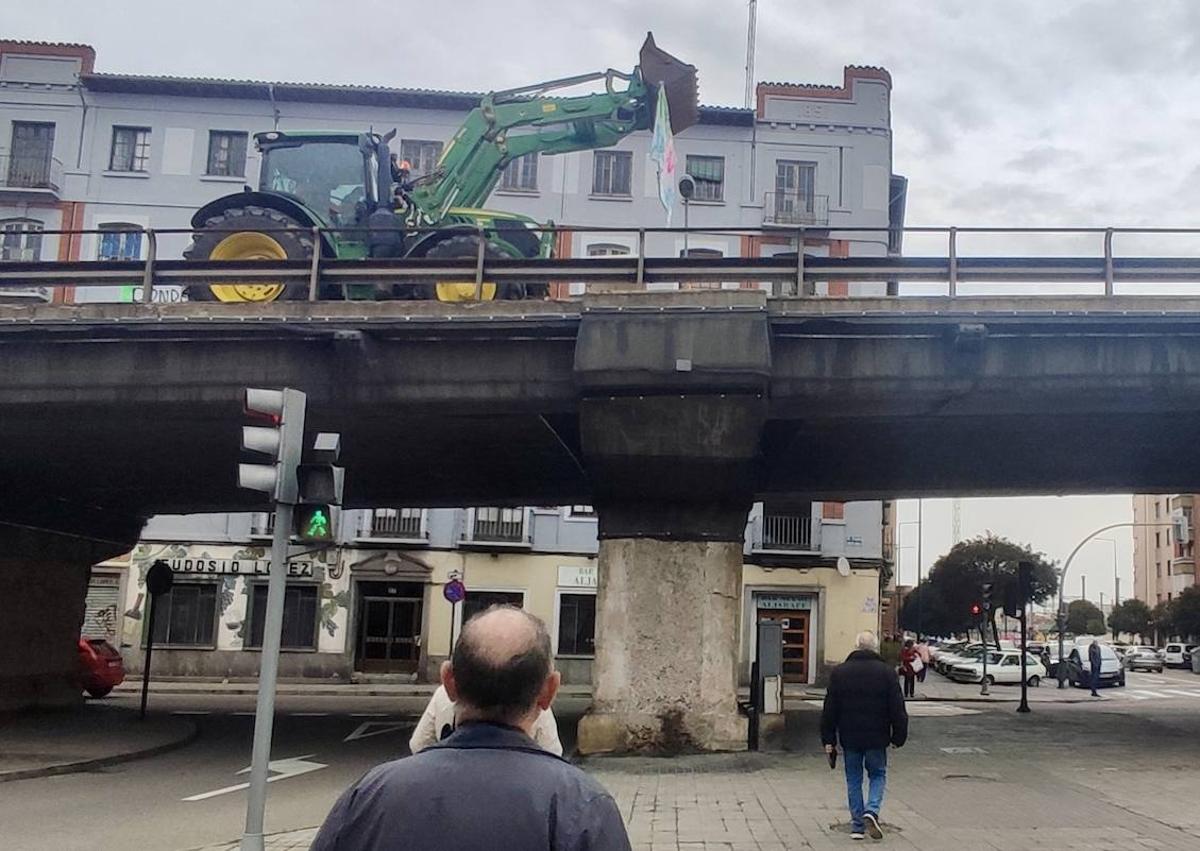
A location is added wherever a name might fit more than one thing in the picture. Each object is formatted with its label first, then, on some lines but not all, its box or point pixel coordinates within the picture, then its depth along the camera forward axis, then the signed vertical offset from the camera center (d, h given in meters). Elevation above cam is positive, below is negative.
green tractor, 16.53 +6.60
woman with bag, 28.55 -1.65
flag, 18.56 +7.36
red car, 23.92 -2.22
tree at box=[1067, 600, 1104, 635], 103.12 -0.70
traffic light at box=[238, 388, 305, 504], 8.38 +0.96
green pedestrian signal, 8.43 +0.36
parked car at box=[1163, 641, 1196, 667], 60.25 -2.25
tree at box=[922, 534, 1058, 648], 65.69 +1.96
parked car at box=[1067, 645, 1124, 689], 37.53 -1.98
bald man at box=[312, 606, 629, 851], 2.33 -0.43
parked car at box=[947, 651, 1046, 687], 39.22 -2.21
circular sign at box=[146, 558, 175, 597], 19.72 -0.24
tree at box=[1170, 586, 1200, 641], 70.12 -0.02
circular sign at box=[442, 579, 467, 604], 27.07 -0.27
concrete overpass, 13.12 +2.43
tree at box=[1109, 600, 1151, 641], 87.56 -0.58
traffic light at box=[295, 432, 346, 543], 8.43 +0.56
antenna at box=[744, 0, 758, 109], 42.06 +19.86
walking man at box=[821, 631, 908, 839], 8.98 -0.99
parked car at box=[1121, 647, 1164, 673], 58.12 -2.47
